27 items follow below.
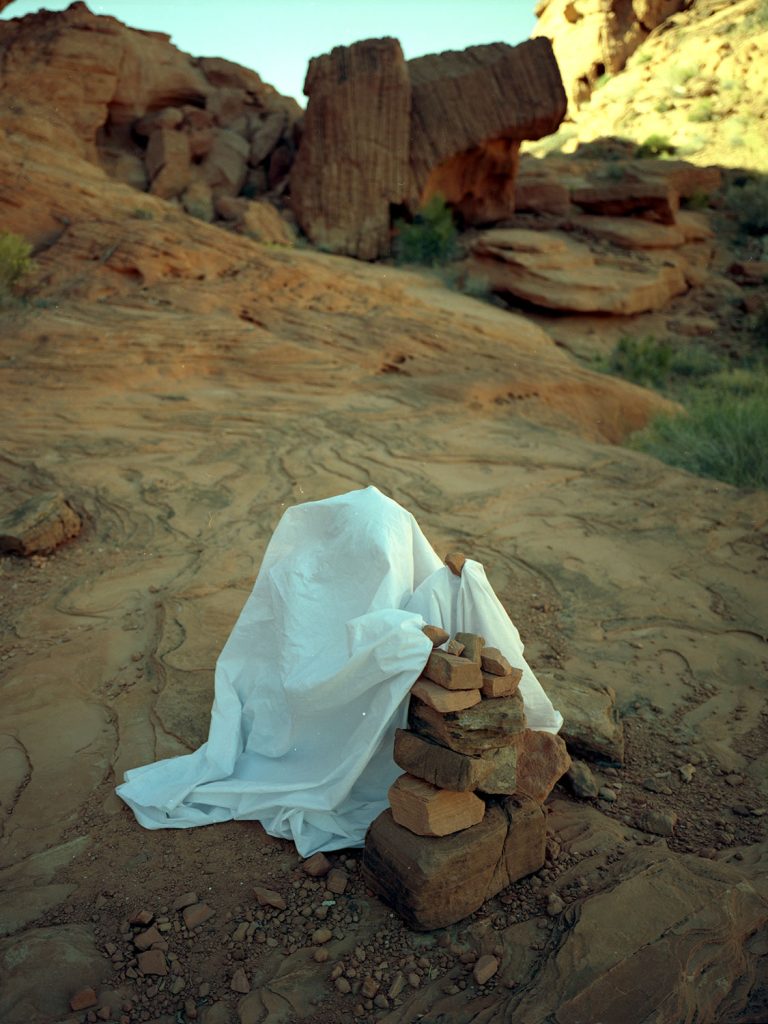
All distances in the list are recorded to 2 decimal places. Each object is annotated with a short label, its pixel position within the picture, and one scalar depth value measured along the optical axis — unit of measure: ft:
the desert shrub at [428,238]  42.52
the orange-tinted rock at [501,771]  7.29
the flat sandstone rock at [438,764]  6.91
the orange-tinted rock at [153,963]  6.56
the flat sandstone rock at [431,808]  6.93
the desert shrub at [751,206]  49.11
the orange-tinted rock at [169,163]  38.93
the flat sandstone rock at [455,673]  7.06
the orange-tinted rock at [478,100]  42.32
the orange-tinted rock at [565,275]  39.29
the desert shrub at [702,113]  63.77
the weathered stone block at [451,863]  6.79
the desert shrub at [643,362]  34.78
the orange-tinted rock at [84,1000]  6.14
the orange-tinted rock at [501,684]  7.32
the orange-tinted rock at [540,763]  8.04
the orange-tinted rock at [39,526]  13.94
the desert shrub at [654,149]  59.57
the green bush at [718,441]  20.66
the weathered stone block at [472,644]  7.34
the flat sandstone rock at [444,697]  7.03
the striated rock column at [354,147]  41.09
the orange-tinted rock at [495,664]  7.44
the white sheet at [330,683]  7.55
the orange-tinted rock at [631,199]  46.55
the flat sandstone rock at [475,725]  7.07
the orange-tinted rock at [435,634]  7.51
